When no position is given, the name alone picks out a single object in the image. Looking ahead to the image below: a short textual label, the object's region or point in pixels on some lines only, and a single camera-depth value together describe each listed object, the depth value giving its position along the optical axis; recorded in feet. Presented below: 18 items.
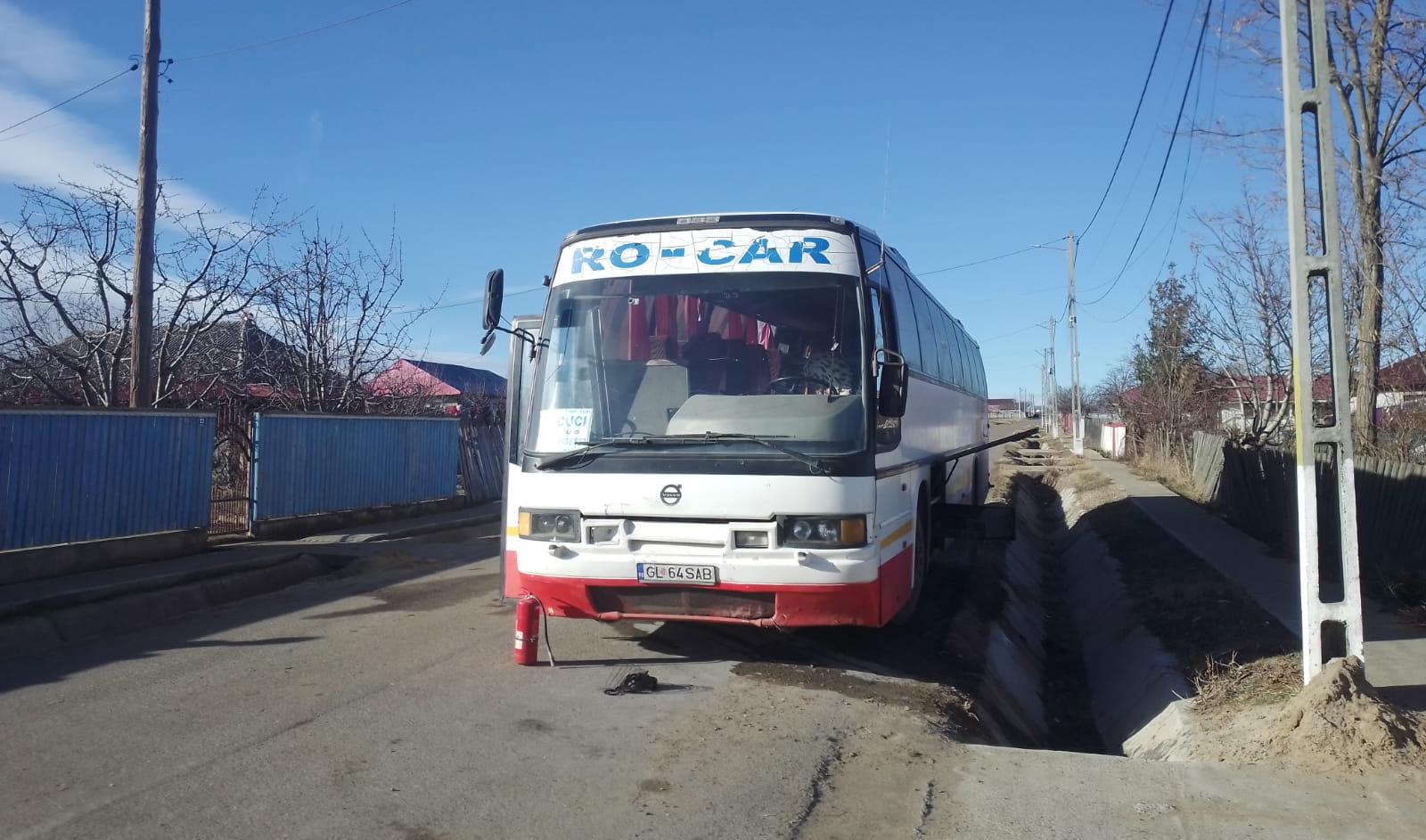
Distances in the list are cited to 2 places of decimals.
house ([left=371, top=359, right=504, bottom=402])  69.08
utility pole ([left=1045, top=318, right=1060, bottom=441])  226.38
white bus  20.70
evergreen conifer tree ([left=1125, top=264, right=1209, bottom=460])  94.22
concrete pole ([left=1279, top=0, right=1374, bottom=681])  19.38
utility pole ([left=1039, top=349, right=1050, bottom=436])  265.95
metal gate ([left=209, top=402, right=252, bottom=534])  44.34
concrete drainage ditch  26.53
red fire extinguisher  23.07
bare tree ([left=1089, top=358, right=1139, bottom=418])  129.29
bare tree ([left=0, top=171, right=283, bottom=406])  42.32
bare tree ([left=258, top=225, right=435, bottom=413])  58.80
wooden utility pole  40.91
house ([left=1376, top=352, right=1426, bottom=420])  49.57
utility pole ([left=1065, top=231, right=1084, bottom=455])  137.18
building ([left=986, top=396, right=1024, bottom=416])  426.67
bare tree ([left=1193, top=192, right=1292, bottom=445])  63.67
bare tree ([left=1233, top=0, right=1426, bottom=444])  48.91
